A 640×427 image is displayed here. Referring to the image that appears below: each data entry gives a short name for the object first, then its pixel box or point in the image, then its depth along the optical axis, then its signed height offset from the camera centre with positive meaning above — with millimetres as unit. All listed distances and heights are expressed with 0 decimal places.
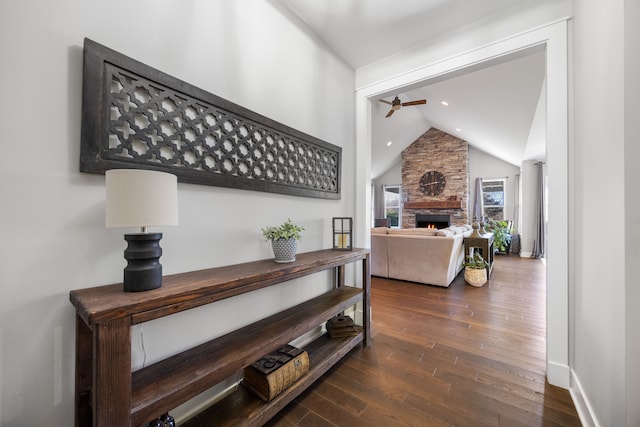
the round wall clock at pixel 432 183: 8031 +1046
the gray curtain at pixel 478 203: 7812 +400
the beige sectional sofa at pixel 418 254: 3834 -607
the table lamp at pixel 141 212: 916 +9
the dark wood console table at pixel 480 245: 4383 -499
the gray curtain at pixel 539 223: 6527 -172
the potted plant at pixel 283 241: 1608 -162
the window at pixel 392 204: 9375 +435
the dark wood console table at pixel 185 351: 818 -656
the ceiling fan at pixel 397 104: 4446 +1979
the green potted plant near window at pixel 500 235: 5699 -443
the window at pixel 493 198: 7754 +558
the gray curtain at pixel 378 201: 9609 +550
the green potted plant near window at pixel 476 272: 3928 -870
